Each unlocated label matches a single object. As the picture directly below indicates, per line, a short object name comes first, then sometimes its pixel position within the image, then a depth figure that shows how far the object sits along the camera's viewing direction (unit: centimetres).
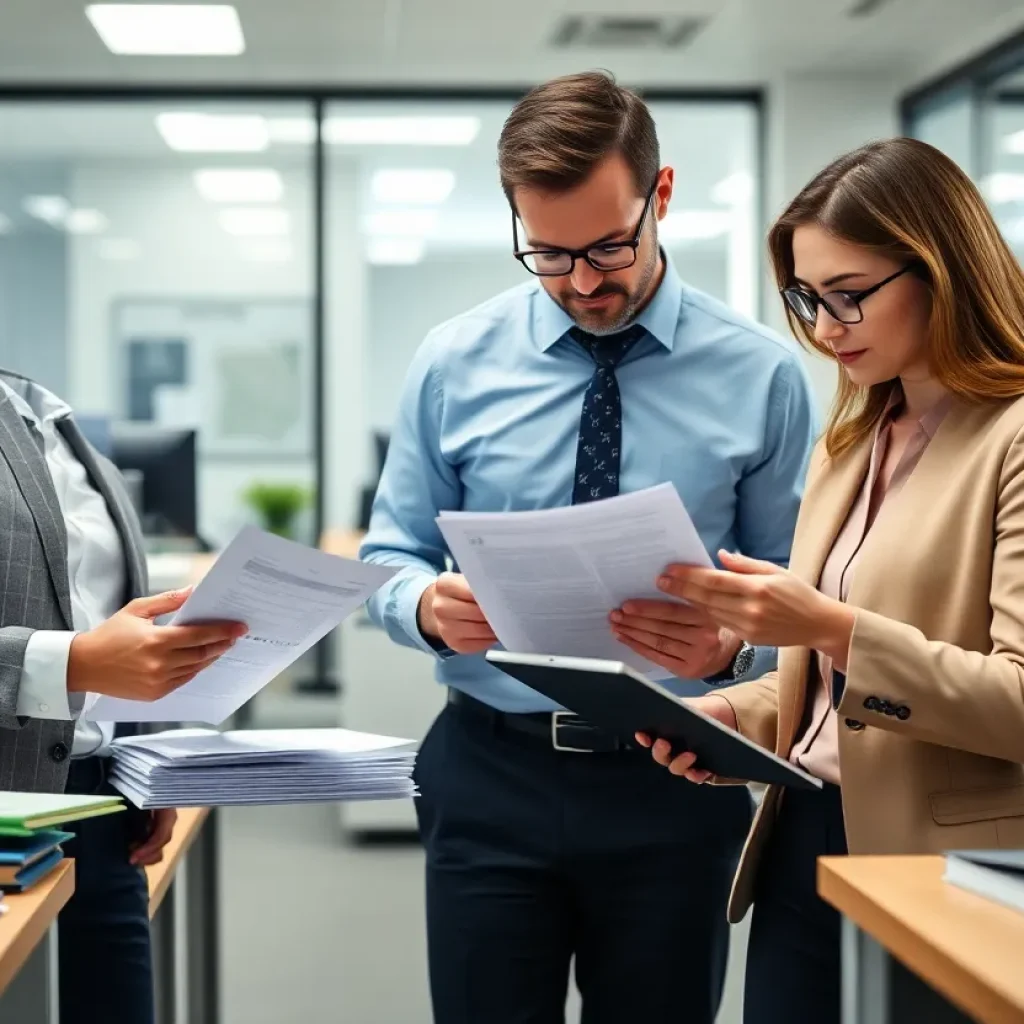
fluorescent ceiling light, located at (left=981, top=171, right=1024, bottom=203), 519
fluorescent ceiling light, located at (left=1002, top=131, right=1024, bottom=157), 526
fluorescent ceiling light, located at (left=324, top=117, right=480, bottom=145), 653
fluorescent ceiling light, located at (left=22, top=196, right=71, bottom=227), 632
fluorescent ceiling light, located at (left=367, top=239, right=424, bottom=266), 648
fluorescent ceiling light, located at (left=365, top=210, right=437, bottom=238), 651
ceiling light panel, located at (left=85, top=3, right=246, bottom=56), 533
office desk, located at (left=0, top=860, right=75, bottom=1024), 115
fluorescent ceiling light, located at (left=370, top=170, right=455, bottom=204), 655
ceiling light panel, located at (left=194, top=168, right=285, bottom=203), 647
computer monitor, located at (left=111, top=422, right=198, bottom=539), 445
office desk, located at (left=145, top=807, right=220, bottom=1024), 238
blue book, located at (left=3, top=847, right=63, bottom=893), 117
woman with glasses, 127
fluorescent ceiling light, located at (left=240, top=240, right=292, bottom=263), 652
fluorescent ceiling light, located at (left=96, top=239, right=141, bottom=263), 641
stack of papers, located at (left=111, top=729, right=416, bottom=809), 148
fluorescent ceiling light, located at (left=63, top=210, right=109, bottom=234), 638
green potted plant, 654
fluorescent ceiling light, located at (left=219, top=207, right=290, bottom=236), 649
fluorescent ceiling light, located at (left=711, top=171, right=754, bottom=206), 663
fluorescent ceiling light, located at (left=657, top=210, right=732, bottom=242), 657
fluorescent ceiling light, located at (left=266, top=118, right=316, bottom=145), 651
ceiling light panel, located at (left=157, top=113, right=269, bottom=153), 644
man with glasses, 163
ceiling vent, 547
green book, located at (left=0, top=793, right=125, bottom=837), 115
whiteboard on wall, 645
